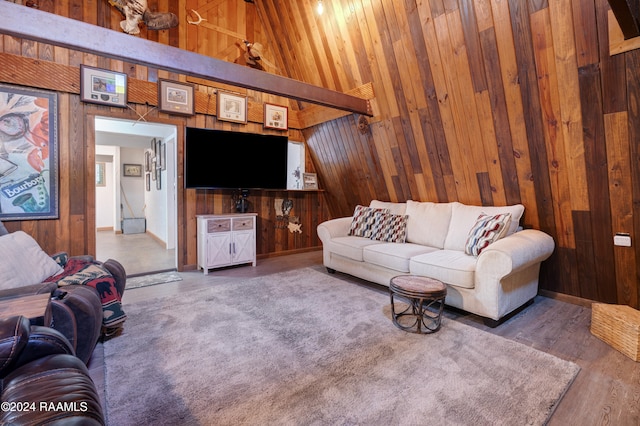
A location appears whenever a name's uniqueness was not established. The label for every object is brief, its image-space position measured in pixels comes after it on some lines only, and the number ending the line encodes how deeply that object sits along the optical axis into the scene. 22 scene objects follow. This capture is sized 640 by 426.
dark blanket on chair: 2.06
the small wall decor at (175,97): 3.66
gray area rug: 1.45
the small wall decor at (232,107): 4.14
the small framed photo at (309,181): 5.21
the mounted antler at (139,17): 3.35
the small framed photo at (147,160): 7.10
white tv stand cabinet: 3.93
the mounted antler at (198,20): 3.86
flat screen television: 3.86
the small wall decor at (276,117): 4.59
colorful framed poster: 2.91
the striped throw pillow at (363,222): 3.92
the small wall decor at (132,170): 7.95
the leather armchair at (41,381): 0.78
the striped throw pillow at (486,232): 2.74
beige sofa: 2.39
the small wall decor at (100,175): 8.13
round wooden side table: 2.21
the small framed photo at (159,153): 5.94
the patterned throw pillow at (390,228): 3.69
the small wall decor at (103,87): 3.20
